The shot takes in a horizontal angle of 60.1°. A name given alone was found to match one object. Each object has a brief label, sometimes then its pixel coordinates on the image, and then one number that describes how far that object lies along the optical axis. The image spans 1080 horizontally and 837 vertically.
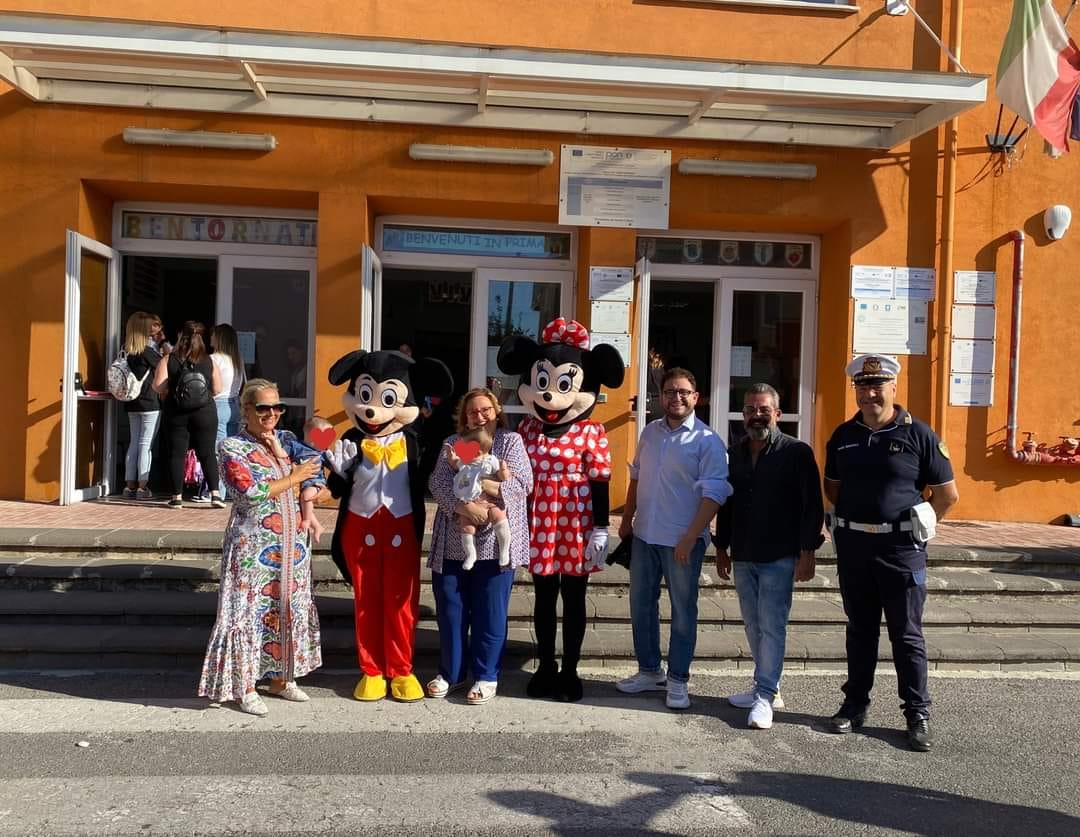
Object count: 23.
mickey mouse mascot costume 5.02
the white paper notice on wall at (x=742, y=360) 9.44
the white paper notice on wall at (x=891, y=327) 8.68
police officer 4.63
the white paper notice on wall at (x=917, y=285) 8.71
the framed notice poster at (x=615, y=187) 8.48
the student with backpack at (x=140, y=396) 8.25
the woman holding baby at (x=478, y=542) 4.88
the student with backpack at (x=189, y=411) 7.91
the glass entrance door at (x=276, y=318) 9.05
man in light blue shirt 4.98
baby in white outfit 4.84
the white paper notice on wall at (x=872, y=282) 8.68
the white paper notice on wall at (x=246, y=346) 9.21
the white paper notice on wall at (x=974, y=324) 8.74
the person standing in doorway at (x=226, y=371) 8.34
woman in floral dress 4.73
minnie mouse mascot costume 5.04
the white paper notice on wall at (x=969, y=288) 8.75
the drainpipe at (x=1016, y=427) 8.69
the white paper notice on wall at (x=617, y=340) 8.58
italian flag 7.70
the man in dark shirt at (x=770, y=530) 4.82
